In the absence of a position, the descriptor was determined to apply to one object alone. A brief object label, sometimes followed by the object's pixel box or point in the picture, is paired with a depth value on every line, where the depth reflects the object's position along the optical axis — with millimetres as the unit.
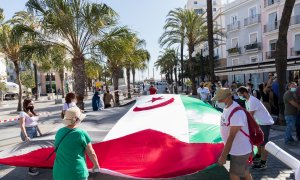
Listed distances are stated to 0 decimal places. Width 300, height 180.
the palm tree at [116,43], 9902
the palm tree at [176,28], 20405
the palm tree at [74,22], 9745
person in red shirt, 9808
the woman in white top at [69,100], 5239
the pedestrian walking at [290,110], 5166
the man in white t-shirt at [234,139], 2738
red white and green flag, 3287
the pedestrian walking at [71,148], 2550
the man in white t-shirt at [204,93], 9482
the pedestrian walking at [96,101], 8022
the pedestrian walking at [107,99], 8769
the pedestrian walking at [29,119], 4597
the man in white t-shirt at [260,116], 4038
